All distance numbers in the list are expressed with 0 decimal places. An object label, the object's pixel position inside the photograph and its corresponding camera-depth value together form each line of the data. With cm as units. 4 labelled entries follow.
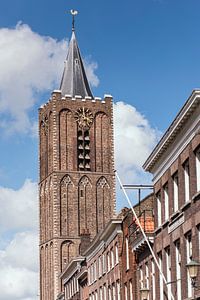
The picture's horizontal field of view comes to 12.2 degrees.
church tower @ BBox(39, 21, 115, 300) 13845
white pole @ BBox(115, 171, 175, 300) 4113
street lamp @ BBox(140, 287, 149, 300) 4456
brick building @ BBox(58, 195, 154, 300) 5525
